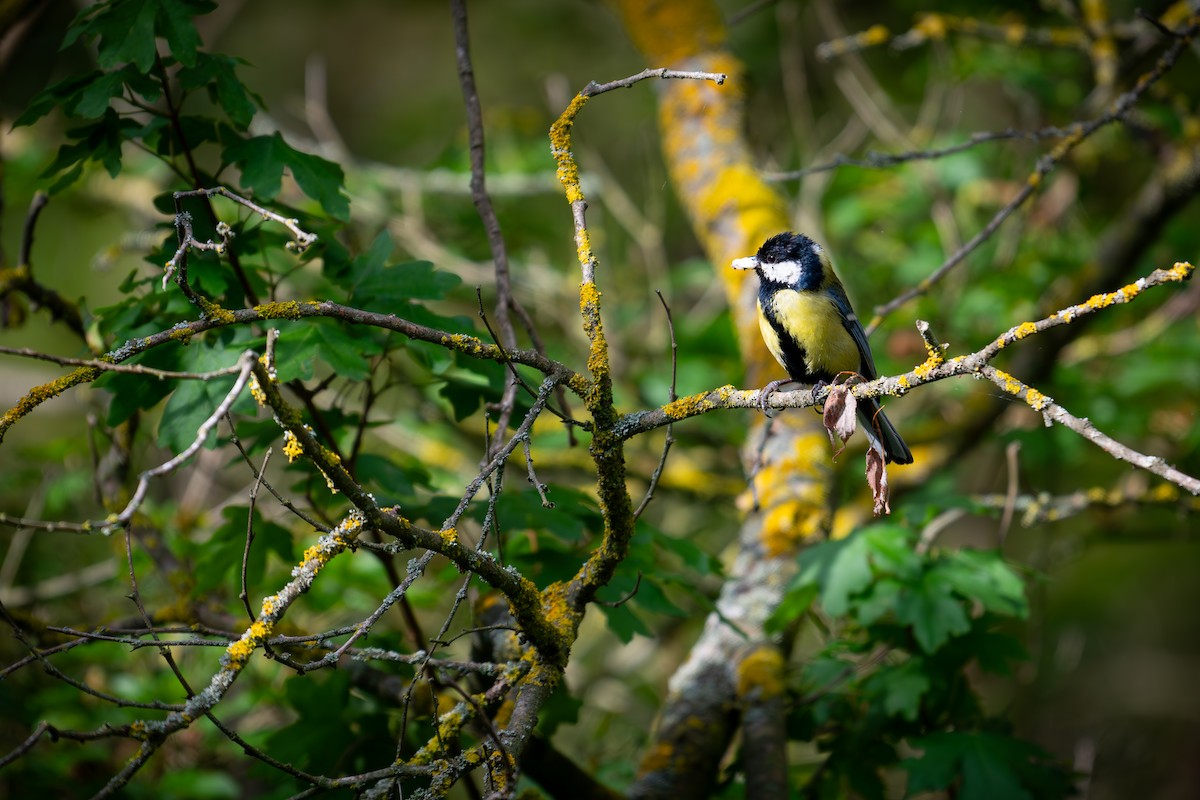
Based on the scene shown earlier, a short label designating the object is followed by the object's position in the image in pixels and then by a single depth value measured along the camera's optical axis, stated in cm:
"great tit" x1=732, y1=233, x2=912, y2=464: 621
